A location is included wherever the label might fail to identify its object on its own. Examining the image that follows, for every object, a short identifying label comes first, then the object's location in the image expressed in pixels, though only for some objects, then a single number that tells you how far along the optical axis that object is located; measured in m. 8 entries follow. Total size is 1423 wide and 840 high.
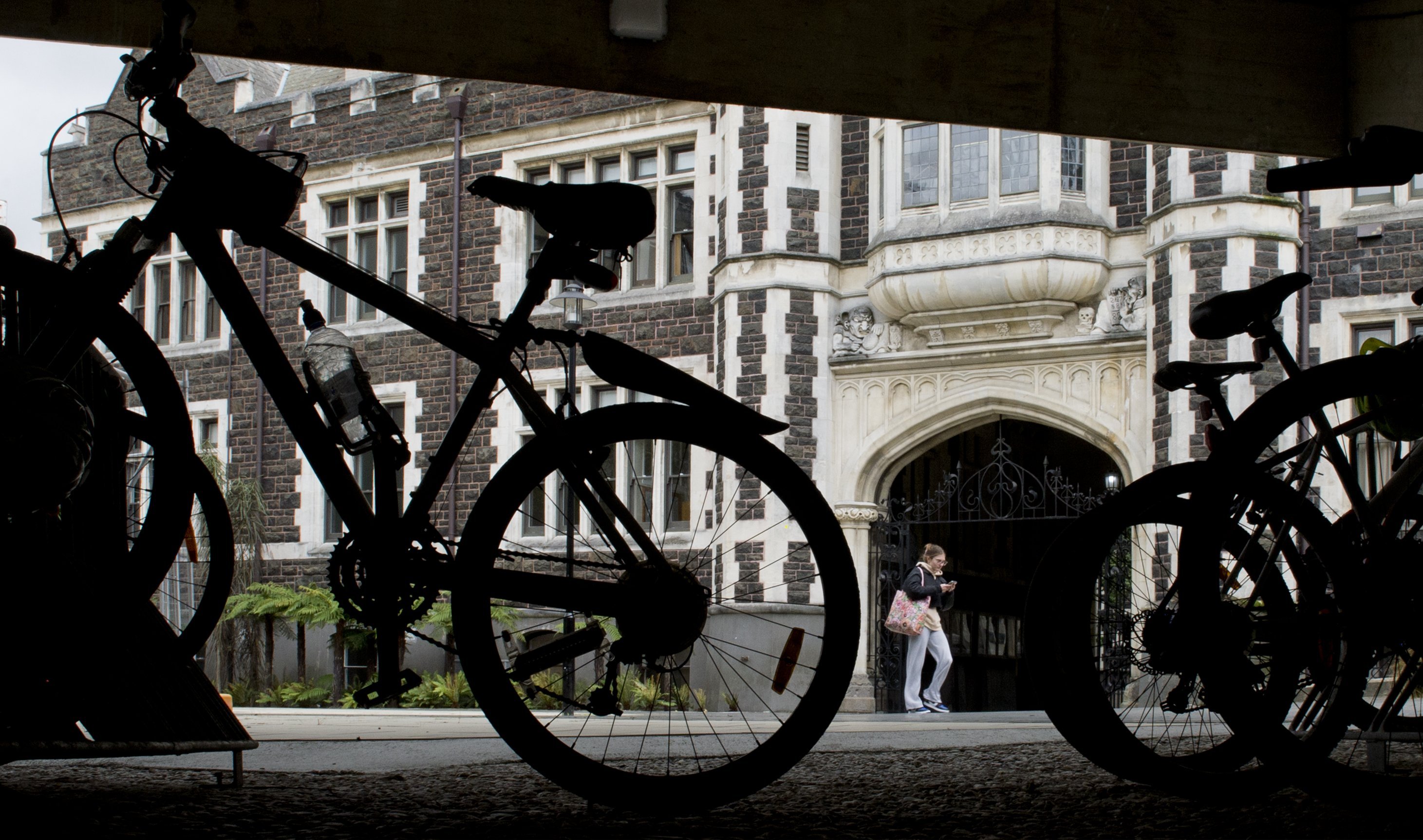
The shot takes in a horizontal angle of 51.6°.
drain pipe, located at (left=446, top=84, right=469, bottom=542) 17.20
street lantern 12.69
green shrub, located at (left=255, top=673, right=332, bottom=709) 16.20
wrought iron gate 13.47
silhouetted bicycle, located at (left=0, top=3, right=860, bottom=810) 2.42
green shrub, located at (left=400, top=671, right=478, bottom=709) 14.20
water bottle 2.67
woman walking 12.33
